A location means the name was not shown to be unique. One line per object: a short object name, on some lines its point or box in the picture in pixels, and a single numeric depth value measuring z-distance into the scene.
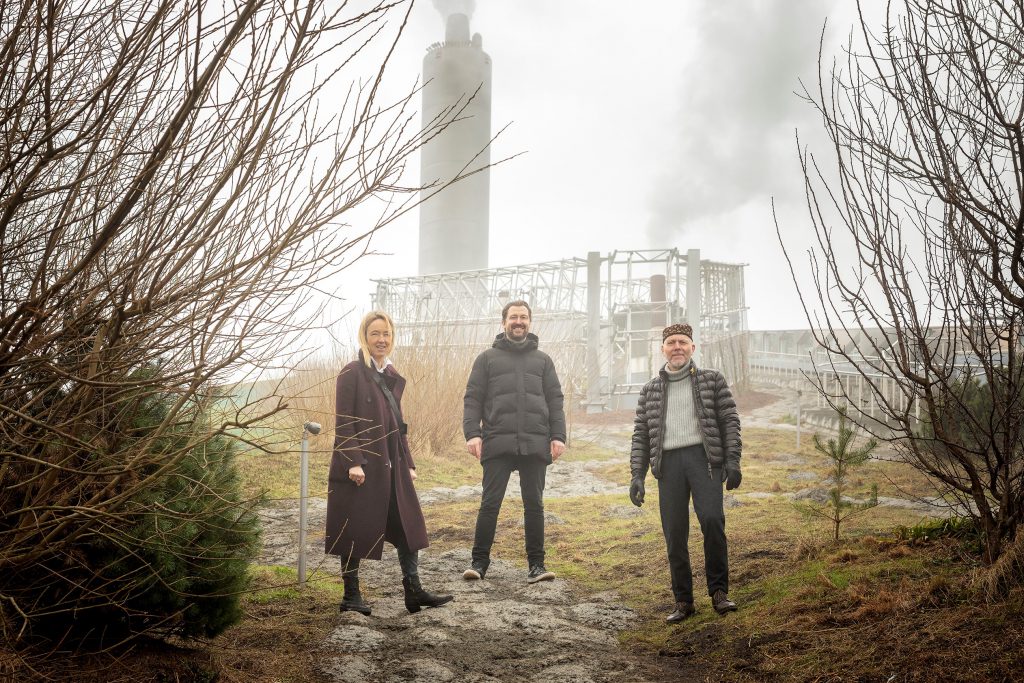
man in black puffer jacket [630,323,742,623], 4.36
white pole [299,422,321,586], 4.44
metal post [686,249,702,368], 19.33
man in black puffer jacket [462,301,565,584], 5.32
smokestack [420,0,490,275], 39.88
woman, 4.48
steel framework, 18.92
